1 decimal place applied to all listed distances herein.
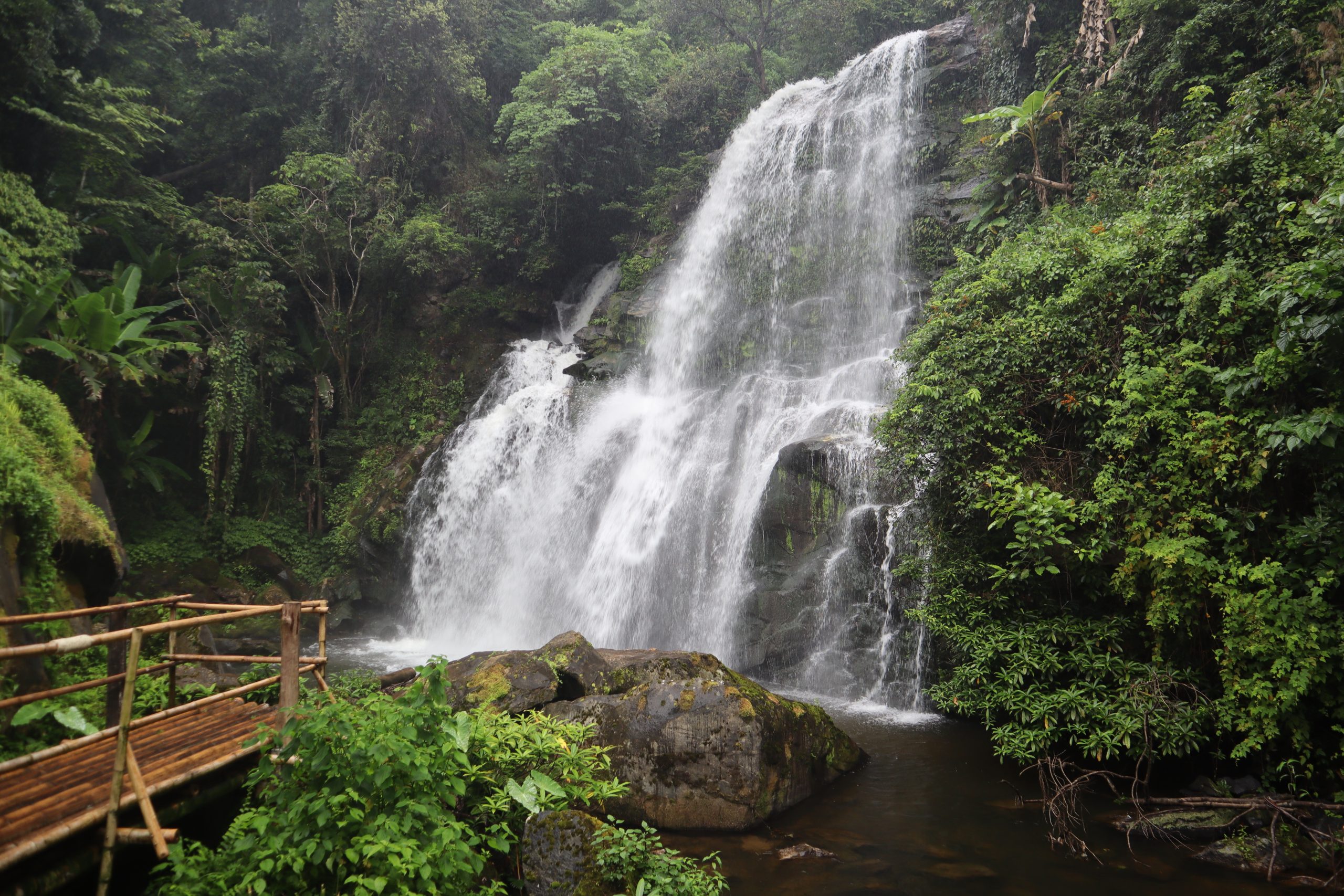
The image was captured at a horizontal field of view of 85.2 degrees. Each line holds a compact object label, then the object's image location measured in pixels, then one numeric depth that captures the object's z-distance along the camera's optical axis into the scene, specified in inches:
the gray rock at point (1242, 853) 198.4
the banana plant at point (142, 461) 574.2
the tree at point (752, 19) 898.1
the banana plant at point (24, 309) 392.8
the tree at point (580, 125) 746.2
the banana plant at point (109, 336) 427.2
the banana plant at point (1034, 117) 466.0
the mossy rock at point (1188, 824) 211.8
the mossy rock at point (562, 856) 166.6
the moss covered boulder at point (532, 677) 247.6
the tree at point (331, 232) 673.0
